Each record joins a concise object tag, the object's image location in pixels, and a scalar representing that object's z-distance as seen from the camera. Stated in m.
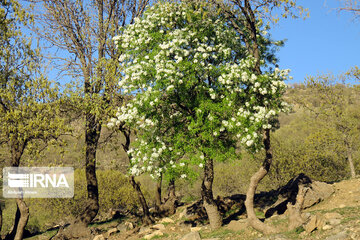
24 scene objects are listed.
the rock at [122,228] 20.96
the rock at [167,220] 20.14
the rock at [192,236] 14.59
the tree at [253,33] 15.21
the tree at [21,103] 17.38
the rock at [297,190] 17.50
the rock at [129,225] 21.03
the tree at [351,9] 16.70
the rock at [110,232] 20.19
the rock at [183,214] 20.61
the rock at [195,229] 17.11
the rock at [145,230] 19.03
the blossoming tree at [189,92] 13.98
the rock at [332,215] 12.71
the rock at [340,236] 10.50
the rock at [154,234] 17.53
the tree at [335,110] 28.05
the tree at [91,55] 20.11
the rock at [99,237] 19.16
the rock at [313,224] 11.92
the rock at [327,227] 11.68
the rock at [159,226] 18.52
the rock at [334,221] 11.89
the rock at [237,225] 15.42
